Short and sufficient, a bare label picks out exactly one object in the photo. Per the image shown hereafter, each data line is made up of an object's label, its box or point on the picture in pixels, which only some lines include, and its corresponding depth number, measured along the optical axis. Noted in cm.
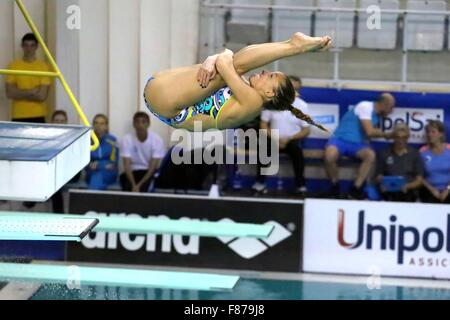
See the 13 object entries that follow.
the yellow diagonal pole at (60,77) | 1360
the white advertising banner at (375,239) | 1866
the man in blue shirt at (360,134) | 1639
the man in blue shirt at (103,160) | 1725
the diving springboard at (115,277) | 1433
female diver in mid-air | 964
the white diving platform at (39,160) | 1108
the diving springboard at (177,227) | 1543
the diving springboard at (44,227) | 1266
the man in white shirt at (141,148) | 1705
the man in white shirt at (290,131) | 1644
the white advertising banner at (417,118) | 1805
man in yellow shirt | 1733
